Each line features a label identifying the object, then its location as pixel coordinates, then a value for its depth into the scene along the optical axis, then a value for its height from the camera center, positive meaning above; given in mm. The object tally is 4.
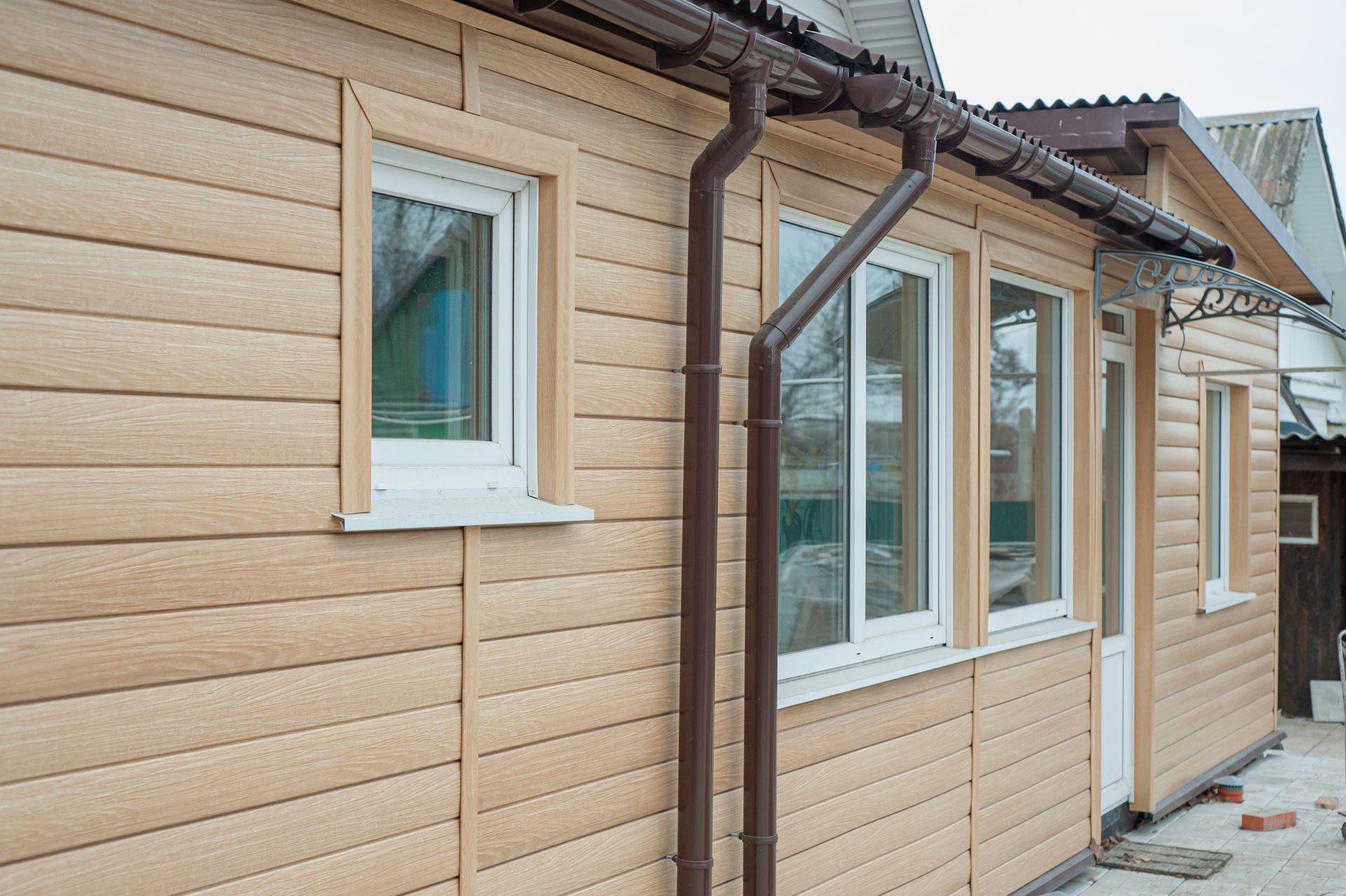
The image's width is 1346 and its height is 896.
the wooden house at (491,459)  2094 +40
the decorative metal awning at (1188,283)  5680 +971
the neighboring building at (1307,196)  14828 +3661
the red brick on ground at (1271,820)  6797 -1947
